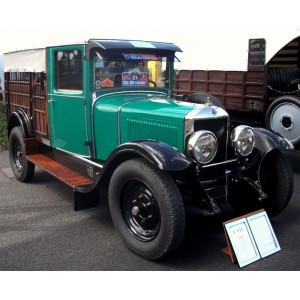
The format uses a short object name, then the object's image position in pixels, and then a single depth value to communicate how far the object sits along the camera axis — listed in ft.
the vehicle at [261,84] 19.75
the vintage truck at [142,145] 10.73
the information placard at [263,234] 10.98
